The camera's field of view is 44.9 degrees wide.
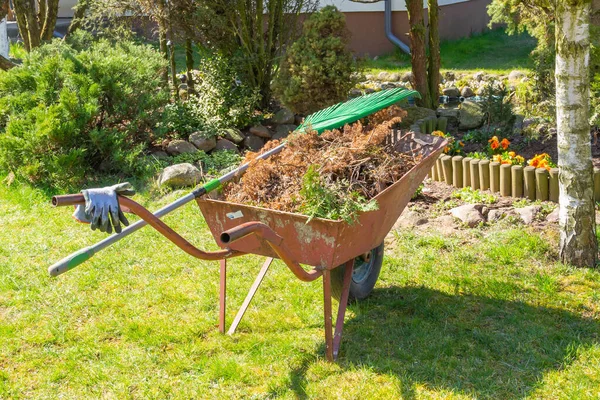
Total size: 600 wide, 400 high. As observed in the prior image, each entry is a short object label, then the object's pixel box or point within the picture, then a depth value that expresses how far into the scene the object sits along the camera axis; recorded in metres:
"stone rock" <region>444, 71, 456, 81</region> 11.18
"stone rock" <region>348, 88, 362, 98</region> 9.45
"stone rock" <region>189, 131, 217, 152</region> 7.98
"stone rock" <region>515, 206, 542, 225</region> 5.55
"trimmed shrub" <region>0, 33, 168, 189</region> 7.12
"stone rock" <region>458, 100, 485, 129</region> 8.17
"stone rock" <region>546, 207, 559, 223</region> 5.48
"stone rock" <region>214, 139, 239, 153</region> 8.05
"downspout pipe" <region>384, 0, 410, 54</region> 12.78
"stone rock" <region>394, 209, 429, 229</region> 5.81
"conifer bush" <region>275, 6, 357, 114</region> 7.83
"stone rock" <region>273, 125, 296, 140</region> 8.45
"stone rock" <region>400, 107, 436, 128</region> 8.17
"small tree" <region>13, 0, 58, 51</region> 9.70
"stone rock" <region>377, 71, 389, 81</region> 11.30
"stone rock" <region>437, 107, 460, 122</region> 8.53
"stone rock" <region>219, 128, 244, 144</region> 8.21
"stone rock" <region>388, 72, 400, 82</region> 11.24
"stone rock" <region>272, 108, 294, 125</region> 8.66
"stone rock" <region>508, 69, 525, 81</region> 10.41
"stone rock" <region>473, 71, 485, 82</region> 10.87
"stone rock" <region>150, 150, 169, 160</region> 7.74
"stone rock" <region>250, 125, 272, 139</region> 8.41
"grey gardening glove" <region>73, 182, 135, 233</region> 3.00
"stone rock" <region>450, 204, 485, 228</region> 5.62
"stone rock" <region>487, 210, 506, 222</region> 5.67
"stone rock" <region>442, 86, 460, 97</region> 10.12
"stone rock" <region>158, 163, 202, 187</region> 6.94
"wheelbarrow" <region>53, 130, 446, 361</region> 3.50
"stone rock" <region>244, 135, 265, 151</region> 8.30
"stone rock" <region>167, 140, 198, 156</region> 7.88
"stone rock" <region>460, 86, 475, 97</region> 10.22
